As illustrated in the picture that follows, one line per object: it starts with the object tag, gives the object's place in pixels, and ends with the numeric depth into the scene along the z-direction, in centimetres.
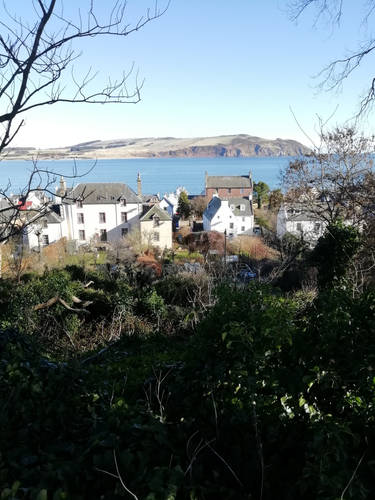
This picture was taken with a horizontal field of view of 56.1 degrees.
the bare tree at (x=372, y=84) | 424
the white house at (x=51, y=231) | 3344
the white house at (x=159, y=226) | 3472
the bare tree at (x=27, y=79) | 379
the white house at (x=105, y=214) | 3662
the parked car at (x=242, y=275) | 1968
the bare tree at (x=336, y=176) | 1477
